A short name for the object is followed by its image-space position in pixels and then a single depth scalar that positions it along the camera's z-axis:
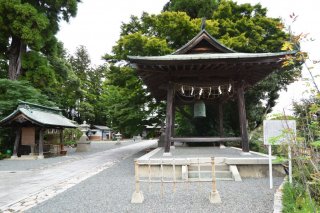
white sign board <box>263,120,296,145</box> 6.02
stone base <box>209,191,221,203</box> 5.08
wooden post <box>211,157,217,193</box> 5.10
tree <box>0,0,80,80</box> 17.47
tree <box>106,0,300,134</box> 15.23
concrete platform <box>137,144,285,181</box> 7.42
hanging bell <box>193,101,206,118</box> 10.50
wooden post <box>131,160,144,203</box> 5.20
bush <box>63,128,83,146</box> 29.60
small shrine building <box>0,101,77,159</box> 14.97
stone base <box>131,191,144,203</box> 5.21
